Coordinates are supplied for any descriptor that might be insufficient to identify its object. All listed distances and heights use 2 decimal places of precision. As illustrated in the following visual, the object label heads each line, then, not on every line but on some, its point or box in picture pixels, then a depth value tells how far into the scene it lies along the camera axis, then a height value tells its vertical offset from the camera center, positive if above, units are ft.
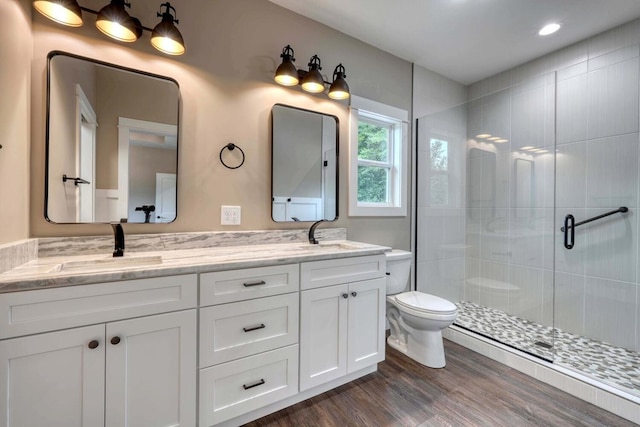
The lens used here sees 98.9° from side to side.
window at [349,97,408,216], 8.00 +1.68
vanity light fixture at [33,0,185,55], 4.36 +3.22
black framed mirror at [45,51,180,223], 4.74 +1.26
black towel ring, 6.12 +1.45
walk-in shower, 6.98 +0.01
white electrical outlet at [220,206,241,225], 6.11 -0.08
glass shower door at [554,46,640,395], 6.88 +0.00
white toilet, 6.59 -2.58
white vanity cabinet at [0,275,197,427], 3.27 -1.90
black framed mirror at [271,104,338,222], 6.77 +1.24
